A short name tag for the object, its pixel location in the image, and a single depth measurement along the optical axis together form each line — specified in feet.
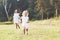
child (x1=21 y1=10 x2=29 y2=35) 31.61
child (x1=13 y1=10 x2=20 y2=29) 41.83
